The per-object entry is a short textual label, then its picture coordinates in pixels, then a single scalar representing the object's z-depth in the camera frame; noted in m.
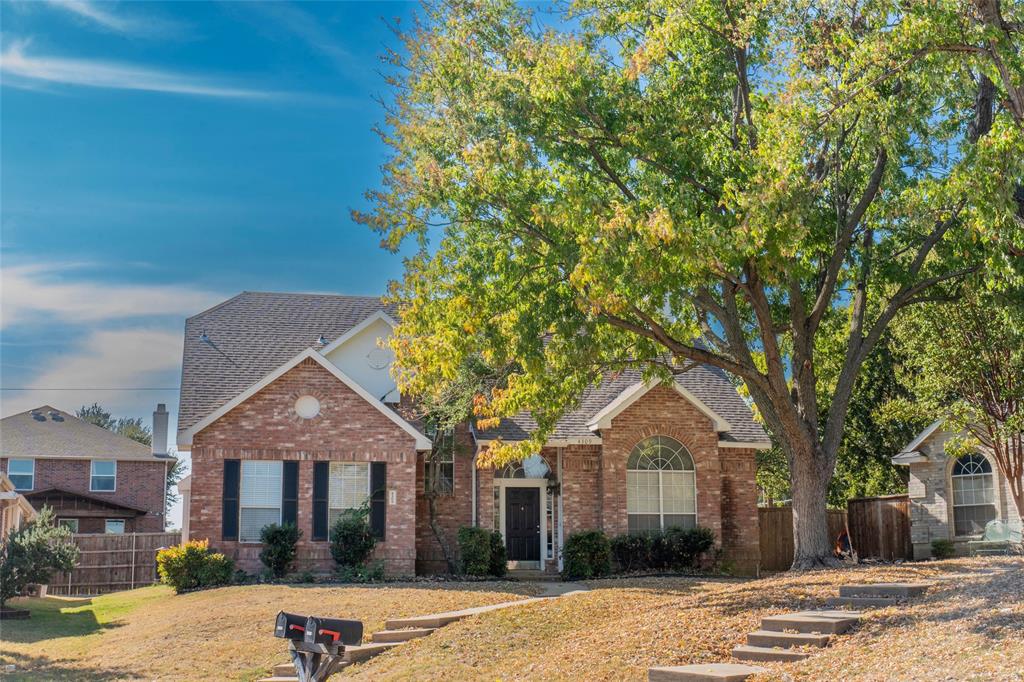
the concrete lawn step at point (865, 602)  13.44
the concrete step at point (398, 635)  16.19
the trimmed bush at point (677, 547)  26.62
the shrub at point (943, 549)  28.75
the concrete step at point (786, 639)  12.05
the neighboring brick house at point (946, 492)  29.23
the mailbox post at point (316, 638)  9.90
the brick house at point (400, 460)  25.62
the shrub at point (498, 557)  25.94
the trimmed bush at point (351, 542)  25.03
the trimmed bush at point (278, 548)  24.72
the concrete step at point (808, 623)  12.34
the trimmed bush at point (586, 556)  25.81
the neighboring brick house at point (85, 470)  41.62
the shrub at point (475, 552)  25.34
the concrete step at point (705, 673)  10.80
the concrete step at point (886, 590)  13.77
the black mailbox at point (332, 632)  9.90
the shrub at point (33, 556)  23.73
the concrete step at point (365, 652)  15.46
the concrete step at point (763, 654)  11.65
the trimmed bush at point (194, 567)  24.11
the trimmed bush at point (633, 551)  26.55
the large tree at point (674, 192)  16.27
